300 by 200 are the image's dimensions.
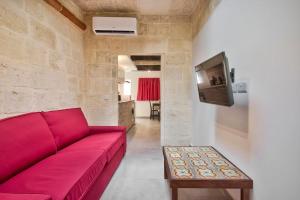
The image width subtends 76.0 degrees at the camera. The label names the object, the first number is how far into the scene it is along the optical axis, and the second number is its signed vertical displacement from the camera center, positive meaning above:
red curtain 9.08 +0.29
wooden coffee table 1.41 -0.62
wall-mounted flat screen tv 1.53 +0.14
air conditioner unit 3.47 +1.29
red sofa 1.29 -0.60
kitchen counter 4.81 -0.55
